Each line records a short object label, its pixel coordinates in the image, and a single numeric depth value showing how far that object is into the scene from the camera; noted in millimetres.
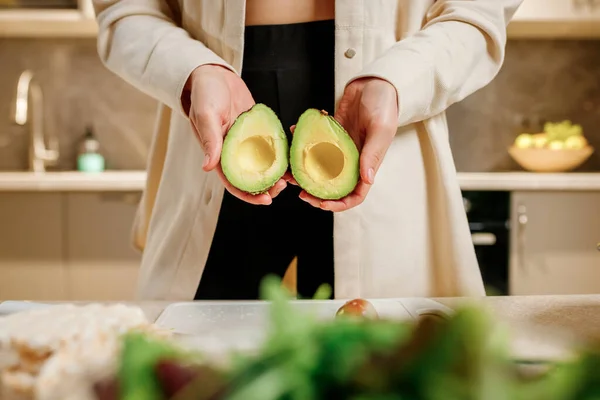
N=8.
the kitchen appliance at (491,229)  1935
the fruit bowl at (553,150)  2115
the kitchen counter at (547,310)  685
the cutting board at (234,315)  636
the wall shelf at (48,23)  2037
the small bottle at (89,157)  2234
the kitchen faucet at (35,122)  2246
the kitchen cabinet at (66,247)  1963
